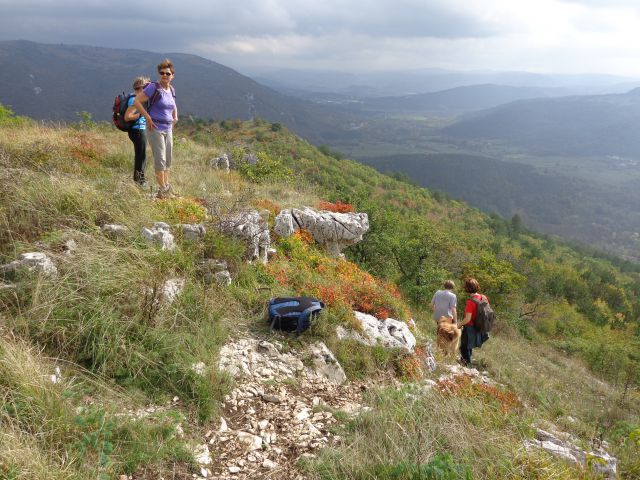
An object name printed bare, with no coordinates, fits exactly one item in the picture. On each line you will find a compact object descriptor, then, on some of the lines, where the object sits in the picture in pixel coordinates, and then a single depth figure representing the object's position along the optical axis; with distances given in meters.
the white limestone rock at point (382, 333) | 5.71
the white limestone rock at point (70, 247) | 4.56
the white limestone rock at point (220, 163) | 12.95
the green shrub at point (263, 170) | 12.78
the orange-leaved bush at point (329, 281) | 6.53
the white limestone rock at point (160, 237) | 5.34
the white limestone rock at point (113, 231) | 5.23
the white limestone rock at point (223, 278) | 5.62
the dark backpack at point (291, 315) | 5.32
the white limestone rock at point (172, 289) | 4.50
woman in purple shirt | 6.79
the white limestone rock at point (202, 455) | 3.11
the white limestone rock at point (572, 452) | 3.47
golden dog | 7.21
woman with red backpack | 6.79
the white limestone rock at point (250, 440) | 3.47
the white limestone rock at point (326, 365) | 4.90
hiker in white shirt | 7.39
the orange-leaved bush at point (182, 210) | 6.39
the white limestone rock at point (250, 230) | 6.52
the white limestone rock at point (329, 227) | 9.52
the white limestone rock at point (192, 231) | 5.94
